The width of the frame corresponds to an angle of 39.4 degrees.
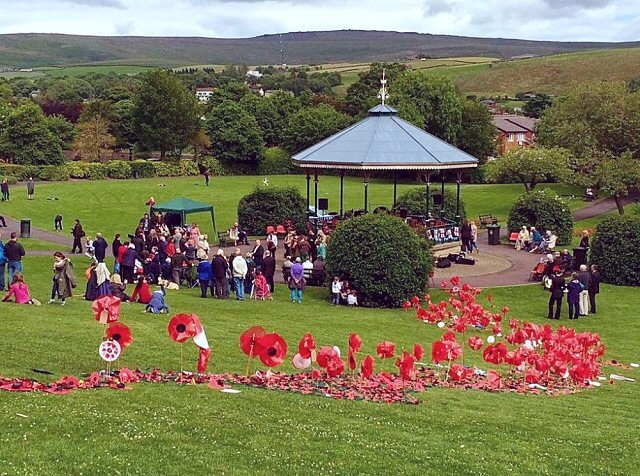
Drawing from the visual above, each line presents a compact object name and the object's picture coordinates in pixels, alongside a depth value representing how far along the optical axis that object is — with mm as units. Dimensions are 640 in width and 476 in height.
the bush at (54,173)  75062
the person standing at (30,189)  57750
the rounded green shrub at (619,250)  31172
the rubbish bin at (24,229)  39056
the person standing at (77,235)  34375
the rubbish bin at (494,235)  40750
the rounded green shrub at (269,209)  42875
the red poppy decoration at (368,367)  14781
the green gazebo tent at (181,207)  37875
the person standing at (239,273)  25906
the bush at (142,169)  80375
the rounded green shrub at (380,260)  26844
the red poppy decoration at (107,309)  15070
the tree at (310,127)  86438
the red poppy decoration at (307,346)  14266
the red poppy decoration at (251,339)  14172
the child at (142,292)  23297
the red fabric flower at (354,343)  14664
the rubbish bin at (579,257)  32562
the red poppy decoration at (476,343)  17703
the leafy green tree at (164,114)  88875
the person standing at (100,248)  28875
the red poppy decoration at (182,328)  14141
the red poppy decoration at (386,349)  15453
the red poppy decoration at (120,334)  13961
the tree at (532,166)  53875
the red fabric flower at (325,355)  14219
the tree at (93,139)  89125
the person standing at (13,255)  24531
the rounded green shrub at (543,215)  41156
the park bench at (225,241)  38844
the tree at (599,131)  51753
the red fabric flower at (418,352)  15359
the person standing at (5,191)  55350
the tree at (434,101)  80938
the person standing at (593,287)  26734
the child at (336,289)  26906
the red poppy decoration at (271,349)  14055
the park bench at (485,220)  46869
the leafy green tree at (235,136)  86062
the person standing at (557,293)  25469
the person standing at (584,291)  26234
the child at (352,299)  27031
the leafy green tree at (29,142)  79938
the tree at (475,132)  84688
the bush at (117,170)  78938
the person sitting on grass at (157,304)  21906
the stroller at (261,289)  26406
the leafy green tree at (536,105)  132125
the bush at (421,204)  42156
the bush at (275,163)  87062
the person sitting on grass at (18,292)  21938
